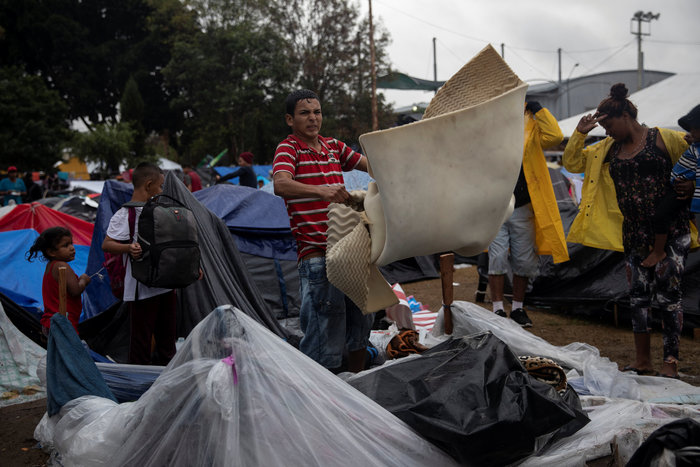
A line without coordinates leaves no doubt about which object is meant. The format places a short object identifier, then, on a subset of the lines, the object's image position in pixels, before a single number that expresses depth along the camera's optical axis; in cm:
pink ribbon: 196
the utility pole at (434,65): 3249
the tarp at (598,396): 223
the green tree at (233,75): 2730
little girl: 376
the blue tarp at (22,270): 446
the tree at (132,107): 2919
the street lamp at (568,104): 3469
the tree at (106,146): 2598
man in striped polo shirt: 282
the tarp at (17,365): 369
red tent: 591
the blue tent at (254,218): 551
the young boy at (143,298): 347
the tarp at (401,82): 2685
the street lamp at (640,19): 3051
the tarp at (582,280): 503
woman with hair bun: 338
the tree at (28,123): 2584
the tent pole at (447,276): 311
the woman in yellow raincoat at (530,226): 455
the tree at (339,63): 2577
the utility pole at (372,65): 2116
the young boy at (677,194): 311
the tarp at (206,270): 431
